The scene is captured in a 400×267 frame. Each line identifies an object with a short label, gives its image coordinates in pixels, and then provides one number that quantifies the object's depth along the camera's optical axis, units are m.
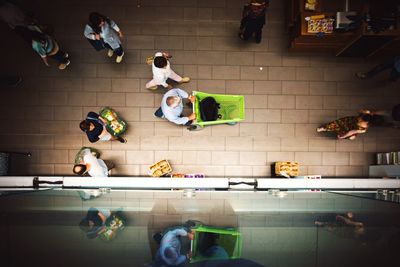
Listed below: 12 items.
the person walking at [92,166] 4.55
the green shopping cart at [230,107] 4.92
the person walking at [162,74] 4.42
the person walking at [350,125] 4.46
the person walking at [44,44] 4.61
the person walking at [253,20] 4.40
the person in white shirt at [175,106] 4.43
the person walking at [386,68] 4.66
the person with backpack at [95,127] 4.44
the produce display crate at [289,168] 5.01
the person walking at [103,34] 4.25
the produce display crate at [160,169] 4.98
